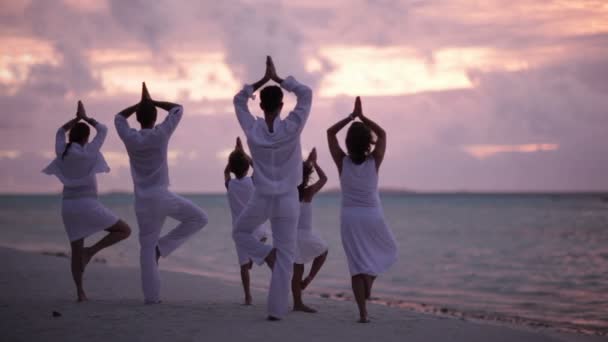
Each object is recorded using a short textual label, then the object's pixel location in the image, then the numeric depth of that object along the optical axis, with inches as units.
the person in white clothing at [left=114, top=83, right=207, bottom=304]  339.6
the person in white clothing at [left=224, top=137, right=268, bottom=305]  364.8
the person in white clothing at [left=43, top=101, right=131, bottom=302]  354.9
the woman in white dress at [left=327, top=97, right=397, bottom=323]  306.8
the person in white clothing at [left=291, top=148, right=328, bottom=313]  345.1
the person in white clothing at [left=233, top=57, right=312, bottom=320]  305.3
